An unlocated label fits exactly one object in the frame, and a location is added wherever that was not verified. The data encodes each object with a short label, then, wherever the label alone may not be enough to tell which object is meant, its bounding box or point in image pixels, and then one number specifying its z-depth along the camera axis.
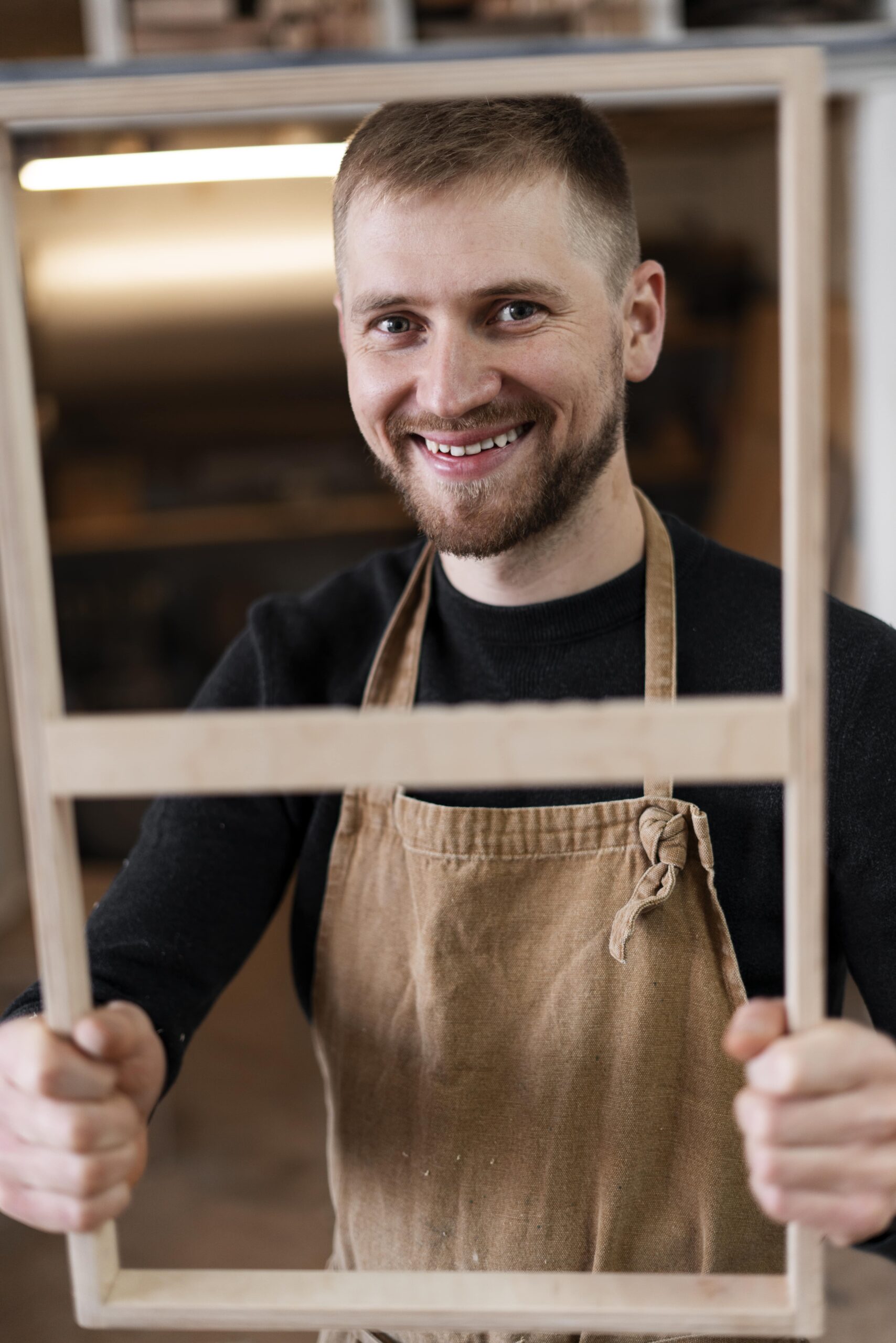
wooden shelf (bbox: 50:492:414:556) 3.68
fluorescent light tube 2.39
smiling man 1.06
